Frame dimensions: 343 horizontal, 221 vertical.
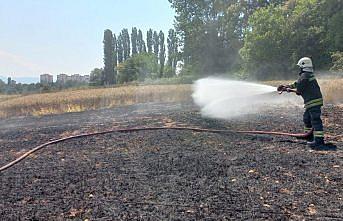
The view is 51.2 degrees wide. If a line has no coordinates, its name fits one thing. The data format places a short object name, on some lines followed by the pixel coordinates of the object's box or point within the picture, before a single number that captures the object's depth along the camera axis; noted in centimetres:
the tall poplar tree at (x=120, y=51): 9438
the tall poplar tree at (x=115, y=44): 9062
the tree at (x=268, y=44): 2914
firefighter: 598
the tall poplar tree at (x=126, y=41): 9619
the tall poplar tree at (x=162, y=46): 9731
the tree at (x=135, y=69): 6031
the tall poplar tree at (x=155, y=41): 9962
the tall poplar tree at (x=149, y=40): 9881
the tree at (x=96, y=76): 6407
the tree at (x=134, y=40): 9769
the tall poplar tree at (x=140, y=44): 9844
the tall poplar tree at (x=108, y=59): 6806
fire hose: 607
